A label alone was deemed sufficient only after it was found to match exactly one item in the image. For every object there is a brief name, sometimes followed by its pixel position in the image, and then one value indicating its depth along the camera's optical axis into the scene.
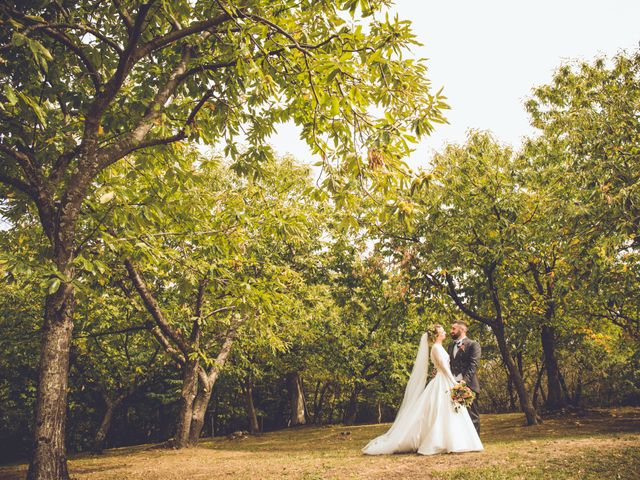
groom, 8.92
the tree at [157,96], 5.07
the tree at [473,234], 14.52
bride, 8.07
